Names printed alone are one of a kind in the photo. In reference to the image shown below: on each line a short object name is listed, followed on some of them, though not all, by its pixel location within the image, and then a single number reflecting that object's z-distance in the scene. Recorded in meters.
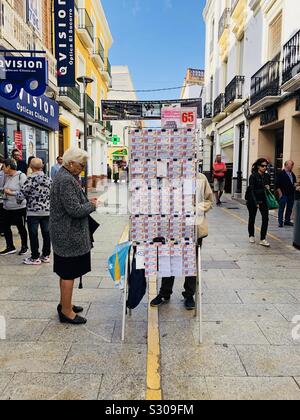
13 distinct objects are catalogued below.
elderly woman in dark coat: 3.51
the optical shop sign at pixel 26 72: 7.40
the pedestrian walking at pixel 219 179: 14.84
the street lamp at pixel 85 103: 14.65
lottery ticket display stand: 3.49
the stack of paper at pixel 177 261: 3.64
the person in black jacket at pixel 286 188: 9.49
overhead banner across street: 22.47
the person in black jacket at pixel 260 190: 7.26
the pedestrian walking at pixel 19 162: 8.39
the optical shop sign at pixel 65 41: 12.53
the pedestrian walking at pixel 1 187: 6.99
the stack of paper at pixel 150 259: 3.60
